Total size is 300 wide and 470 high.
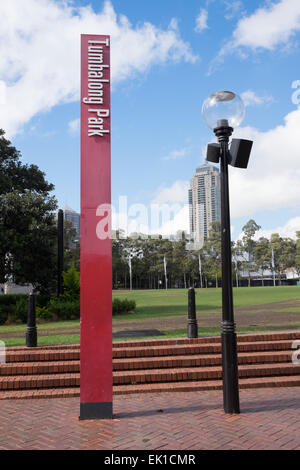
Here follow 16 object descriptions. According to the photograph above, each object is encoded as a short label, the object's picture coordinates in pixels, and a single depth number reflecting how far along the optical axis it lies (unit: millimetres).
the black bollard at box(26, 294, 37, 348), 7227
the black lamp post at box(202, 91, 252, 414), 5047
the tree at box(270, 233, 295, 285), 80438
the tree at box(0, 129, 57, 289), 15367
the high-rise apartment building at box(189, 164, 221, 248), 71506
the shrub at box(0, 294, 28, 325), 14133
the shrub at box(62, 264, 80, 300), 16609
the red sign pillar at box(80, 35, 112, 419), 4988
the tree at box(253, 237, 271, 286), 79725
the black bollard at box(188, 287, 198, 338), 7668
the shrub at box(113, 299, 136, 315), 15867
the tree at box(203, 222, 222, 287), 74688
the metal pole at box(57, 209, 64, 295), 15487
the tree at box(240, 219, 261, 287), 80438
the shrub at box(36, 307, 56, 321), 14573
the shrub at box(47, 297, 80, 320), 14781
